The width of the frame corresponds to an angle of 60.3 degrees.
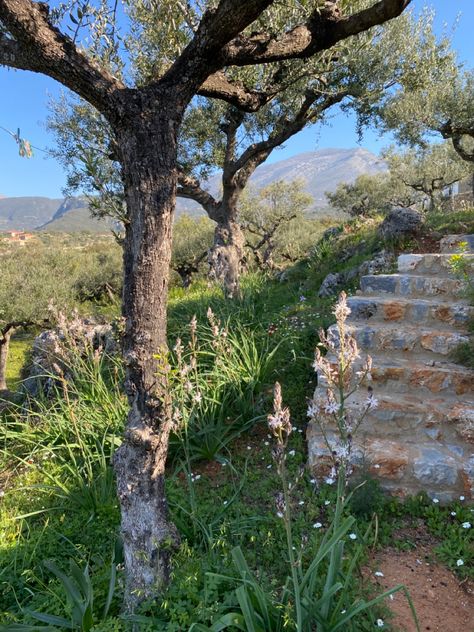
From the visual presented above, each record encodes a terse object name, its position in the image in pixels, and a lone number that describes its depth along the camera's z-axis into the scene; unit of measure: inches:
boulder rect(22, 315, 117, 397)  231.8
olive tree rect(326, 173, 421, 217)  1197.7
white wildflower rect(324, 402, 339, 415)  76.4
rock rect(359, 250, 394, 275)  309.9
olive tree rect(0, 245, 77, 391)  627.2
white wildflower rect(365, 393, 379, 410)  78.1
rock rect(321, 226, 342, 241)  504.5
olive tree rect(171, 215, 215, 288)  960.9
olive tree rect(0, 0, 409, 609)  90.7
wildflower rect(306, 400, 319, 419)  76.8
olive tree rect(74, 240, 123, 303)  964.6
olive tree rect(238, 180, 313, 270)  1008.9
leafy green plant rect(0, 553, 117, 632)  83.2
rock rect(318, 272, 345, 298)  347.9
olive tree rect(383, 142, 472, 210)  996.6
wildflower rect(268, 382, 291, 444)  66.7
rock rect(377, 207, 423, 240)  343.0
